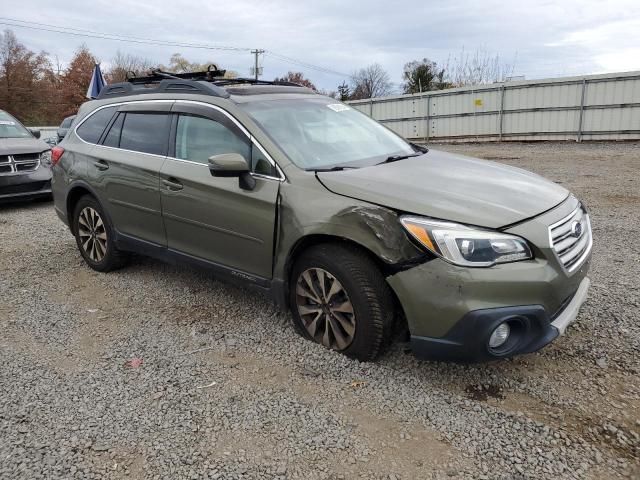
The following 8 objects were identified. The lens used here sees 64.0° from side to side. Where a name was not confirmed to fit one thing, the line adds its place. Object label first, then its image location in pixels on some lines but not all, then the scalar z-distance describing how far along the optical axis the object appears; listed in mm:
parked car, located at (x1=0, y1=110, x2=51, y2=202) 8352
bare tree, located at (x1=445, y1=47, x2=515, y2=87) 28406
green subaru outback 2643
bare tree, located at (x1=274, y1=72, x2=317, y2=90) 69300
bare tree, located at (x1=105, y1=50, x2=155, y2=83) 55481
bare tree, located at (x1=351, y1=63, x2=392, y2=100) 63156
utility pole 58428
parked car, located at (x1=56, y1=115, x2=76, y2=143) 18236
